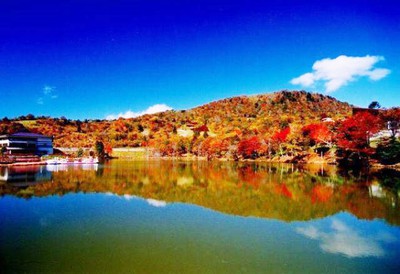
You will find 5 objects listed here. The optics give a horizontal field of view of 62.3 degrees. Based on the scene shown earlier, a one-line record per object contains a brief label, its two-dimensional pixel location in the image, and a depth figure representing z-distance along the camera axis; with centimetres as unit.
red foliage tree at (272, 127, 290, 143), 4844
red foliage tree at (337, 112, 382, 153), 3139
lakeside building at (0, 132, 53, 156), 5347
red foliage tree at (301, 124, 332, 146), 4053
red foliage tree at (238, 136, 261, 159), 5000
